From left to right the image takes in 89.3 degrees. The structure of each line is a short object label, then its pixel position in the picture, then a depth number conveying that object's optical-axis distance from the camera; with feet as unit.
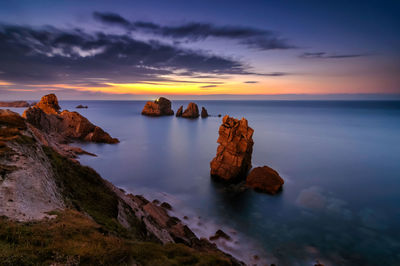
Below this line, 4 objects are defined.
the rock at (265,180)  116.26
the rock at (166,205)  101.17
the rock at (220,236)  80.02
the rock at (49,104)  256.93
